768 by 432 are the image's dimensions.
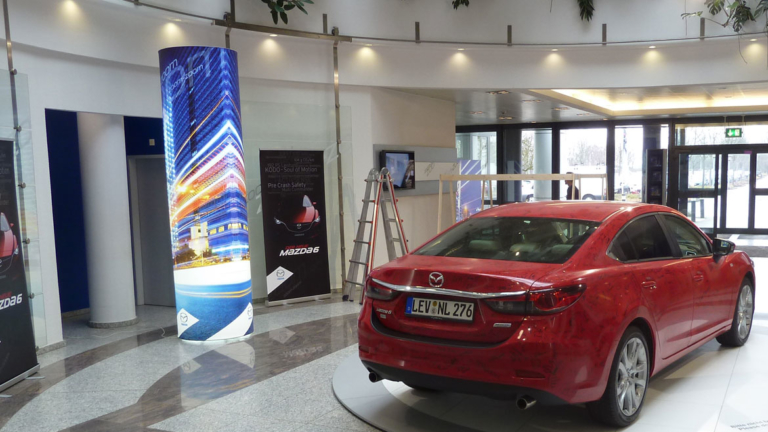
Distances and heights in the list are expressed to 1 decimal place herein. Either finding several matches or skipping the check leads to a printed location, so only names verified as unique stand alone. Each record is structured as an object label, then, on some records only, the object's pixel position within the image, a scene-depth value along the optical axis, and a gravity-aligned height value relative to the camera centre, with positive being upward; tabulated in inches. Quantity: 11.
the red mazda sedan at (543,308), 117.3 -28.6
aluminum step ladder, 291.4 -30.5
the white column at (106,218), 254.1 -15.8
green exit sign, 563.2 +23.3
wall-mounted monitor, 344.8 +1.7
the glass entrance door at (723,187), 564.4 -24.8
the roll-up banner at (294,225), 289.0 -24.6
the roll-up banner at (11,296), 176.4 -32.3
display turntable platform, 136.2 -56.2
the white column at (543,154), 641.6 +10.7
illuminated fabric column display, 220.4 -3.6
